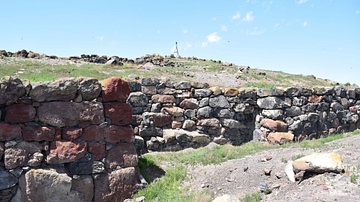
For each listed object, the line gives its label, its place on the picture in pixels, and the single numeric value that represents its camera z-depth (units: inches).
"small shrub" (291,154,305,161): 222.5
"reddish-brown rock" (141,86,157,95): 319.1
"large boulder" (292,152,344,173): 181.8
